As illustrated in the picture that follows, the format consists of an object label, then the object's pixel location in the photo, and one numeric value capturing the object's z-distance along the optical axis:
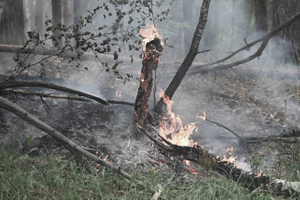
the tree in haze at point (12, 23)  9.58
